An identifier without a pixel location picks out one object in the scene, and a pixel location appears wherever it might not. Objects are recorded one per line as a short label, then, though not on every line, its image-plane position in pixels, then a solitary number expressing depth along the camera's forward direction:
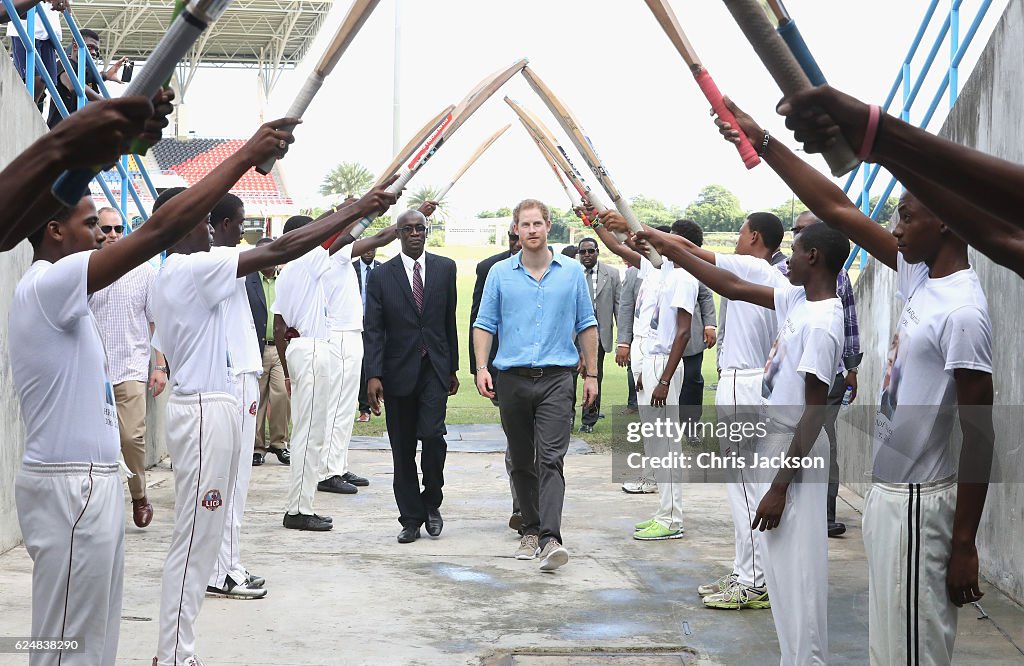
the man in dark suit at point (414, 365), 8.17
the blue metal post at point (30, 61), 7.76
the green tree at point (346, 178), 56.31
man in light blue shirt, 7.43
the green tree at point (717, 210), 25.38
